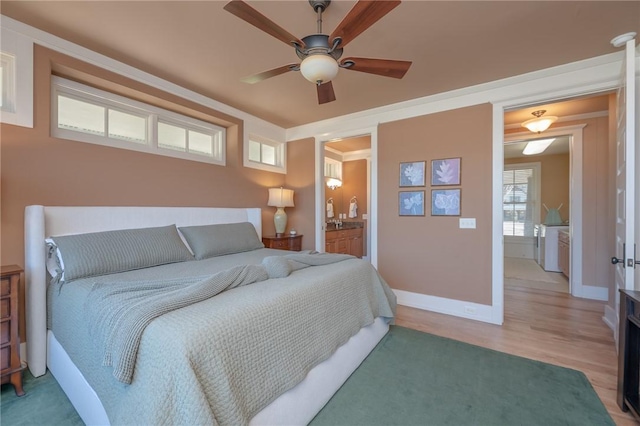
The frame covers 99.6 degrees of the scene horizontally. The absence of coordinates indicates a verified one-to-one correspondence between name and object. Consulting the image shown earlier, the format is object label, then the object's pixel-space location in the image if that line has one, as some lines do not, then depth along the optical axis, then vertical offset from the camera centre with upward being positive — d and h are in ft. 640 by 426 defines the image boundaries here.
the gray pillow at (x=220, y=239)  9.17 -0.99
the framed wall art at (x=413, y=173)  11.26 +1.63
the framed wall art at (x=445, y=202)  10.60 +0.39
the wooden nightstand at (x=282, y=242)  13.08 -1.49
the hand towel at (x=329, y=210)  20.60 +0.13
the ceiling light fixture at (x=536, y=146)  15.03 +4.03
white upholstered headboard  6.56 -0.48
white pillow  6.36 -1.22
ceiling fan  4.65 +3.46
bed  3.37 -2.03
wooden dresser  5.67 -2.54
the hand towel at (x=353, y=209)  20.82 +0.21
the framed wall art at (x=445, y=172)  10.53 +1.60
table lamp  13.47 +0.44
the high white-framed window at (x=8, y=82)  6.75 +3.26
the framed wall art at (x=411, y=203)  11.33 +0.37
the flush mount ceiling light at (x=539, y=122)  11.69 +3.92
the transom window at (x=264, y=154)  13.35 +3.08
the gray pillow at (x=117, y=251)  6.30 -1.02
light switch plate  10.28 -0.41
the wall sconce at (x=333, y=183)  19.66 +2.13
